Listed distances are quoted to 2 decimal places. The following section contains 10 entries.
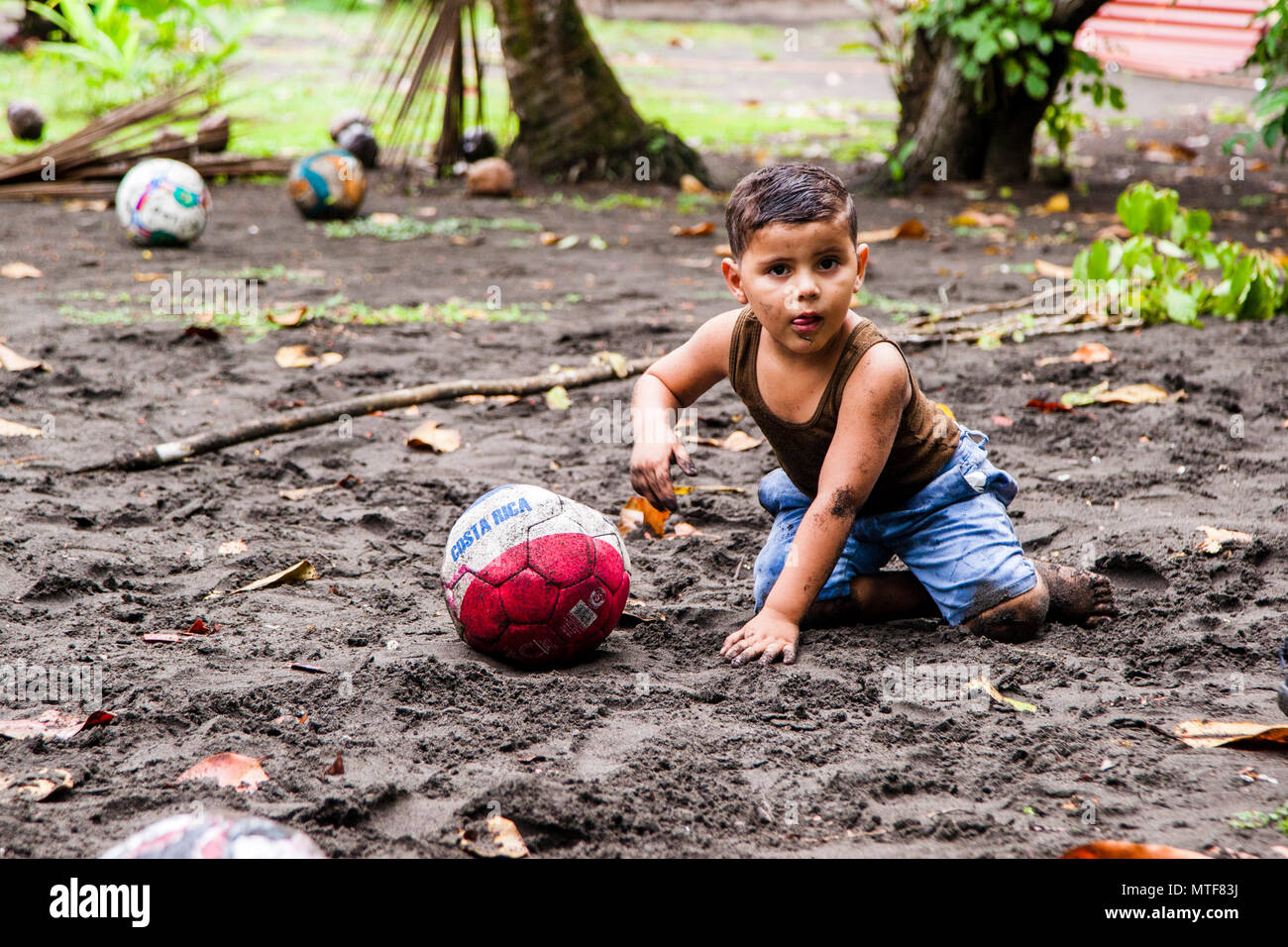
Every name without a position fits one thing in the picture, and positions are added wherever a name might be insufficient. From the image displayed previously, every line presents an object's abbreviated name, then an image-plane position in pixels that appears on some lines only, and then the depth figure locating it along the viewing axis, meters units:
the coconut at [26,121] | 10.02
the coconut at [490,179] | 8.61
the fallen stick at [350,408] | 3.79
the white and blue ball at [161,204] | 6.70
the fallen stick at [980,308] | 5.39
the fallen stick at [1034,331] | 5.19
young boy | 2.51
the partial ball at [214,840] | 1.52
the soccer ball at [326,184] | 7.59
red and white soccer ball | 2.59
